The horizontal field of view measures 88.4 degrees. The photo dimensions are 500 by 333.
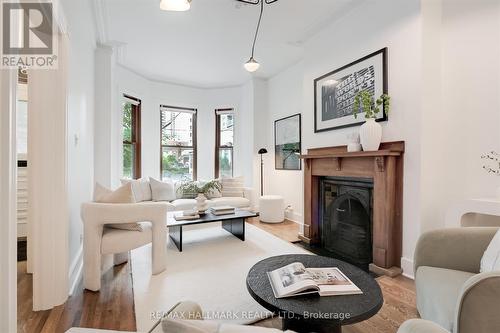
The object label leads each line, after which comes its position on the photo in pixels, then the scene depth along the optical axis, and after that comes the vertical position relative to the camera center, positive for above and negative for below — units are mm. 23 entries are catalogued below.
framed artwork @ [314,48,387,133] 2705 +913
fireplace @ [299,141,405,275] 2500 -421
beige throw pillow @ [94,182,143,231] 2299 -285
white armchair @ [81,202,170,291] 2129 -614
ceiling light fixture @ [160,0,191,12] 1839 +1167
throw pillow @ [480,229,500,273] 1298 -478
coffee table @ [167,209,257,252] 3105 -702
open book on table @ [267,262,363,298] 1294 -631
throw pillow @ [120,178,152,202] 4457 -422
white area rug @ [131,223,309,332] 1898 -1046
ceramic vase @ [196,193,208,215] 3514 -531
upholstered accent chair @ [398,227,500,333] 972 -563
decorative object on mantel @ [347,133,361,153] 2811 +249
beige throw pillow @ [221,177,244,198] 5262 -444
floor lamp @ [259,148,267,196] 5352 -228
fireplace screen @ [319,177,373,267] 2814 -631
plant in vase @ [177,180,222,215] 3523 -450
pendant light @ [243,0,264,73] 3029 +1206
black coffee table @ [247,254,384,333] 1134 -659
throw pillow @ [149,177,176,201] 4691 -466
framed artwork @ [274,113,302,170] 4621 +433
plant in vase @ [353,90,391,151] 2592 +432
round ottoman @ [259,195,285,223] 4543 -788
